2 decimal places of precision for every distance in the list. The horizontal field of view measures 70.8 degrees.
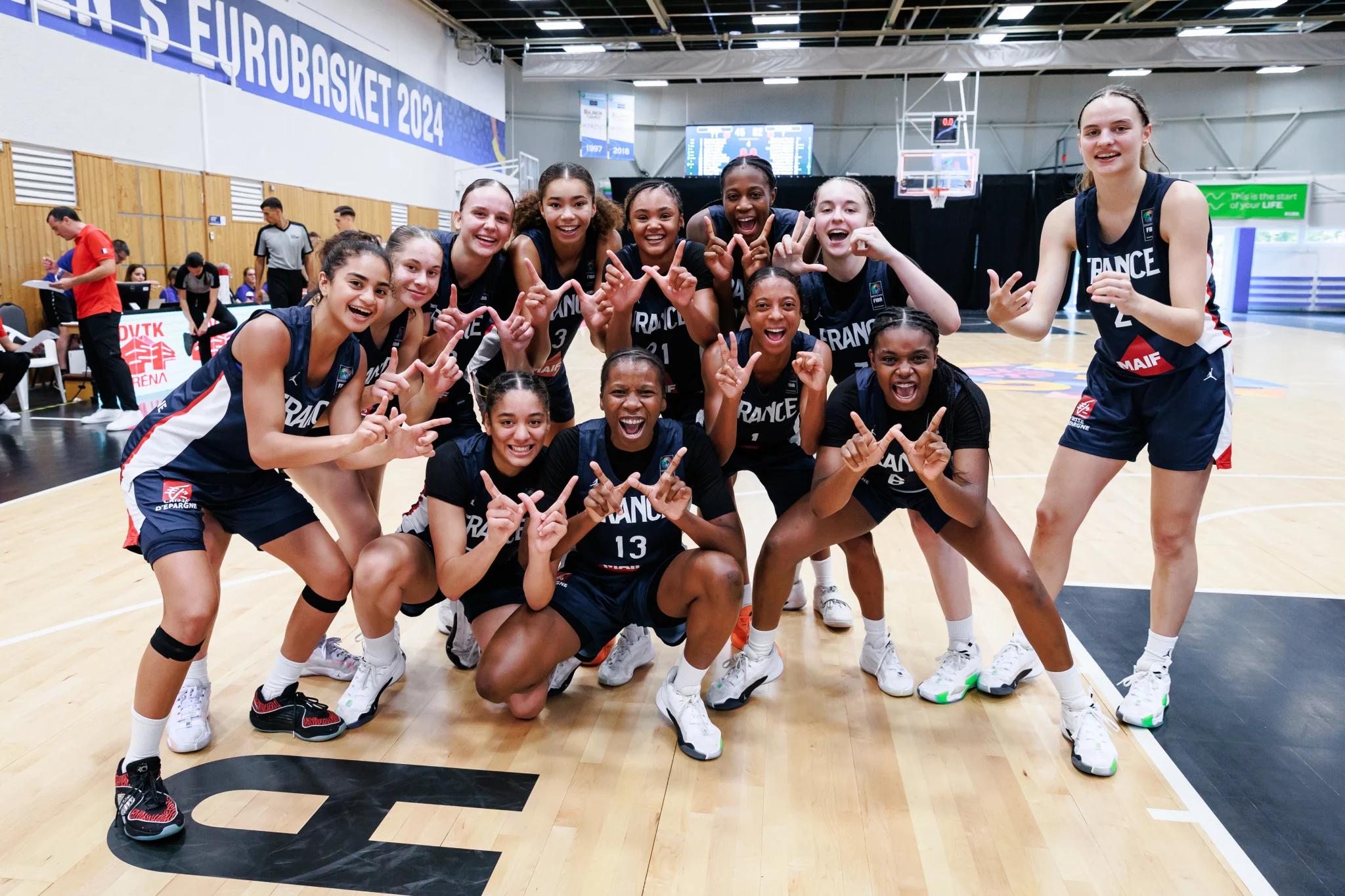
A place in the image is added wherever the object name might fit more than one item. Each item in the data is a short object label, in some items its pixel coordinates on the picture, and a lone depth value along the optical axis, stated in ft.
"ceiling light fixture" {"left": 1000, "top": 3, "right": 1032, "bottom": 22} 53.98
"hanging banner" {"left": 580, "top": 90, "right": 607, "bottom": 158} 67.51
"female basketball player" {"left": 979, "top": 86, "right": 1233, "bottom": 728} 8.99
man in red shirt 23.94
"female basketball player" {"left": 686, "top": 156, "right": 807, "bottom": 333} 10.98
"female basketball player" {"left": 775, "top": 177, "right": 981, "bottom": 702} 10.38
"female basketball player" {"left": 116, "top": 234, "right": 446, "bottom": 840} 7.91
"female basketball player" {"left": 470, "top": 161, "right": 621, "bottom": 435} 11.12
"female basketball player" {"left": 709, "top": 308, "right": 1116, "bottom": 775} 8.89
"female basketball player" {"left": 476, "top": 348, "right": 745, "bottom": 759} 9.20
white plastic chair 26.84
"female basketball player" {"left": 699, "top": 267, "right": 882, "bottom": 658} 9.91
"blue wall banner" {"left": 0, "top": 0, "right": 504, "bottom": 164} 31.55
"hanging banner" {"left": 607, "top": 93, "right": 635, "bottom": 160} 68.69
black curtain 72.13
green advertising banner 70.13
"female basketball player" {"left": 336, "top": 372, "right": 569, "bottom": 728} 8.95
